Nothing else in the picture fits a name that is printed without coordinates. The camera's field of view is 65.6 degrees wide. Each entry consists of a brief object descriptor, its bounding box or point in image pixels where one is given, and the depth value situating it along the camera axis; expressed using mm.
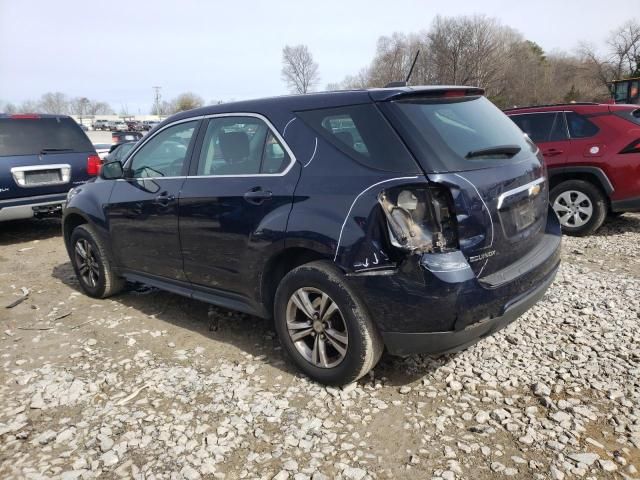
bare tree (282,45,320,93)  67625
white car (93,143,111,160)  12922
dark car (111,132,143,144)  22986
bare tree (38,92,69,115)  116188
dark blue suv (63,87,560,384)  2619
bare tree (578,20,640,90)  55594
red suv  6180
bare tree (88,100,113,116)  120188
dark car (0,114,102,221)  7023
